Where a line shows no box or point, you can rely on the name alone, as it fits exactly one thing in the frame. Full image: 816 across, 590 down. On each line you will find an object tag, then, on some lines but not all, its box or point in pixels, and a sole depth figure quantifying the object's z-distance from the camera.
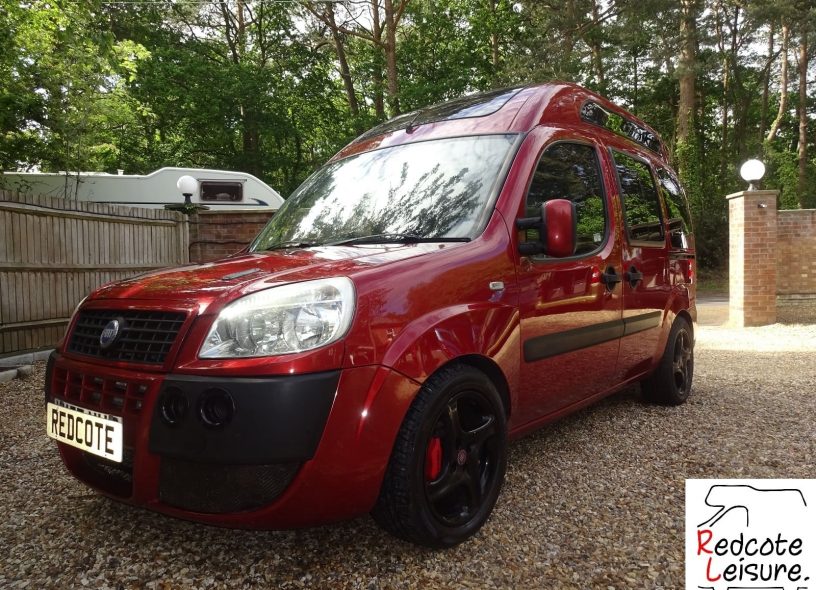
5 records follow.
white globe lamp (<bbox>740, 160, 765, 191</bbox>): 9.39
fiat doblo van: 1.79
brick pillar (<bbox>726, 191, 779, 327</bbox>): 9.22
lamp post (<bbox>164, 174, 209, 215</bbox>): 9.18
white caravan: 11.34
